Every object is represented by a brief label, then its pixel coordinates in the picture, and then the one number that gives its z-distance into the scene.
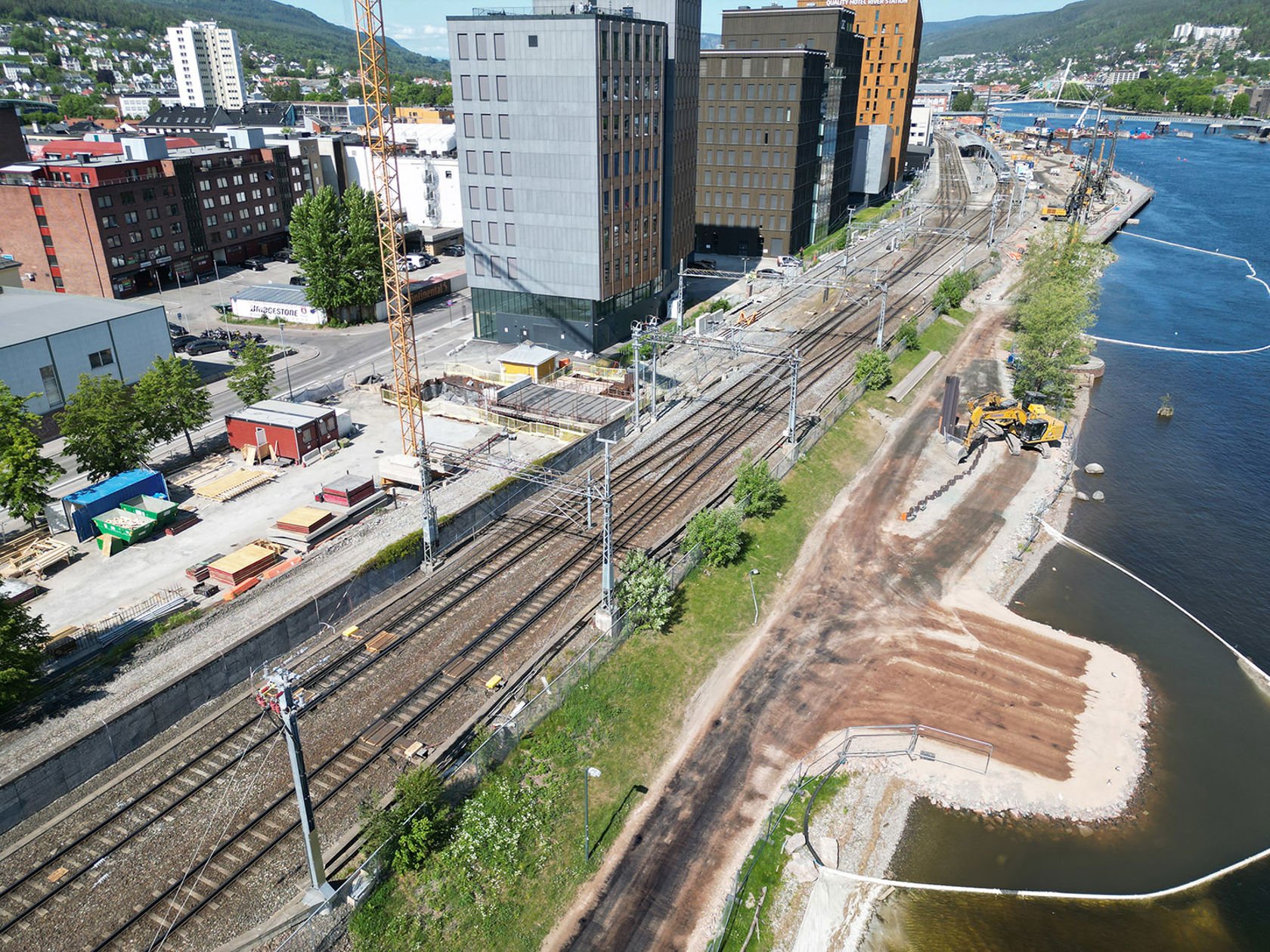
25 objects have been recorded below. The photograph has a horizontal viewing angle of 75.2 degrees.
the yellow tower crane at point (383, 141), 53.28
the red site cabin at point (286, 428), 58.25
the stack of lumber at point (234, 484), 53.84
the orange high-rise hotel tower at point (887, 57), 160.88
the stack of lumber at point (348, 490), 51.72
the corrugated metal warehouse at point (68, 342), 59.97
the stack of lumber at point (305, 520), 48.78
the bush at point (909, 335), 84.94
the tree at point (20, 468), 46.19
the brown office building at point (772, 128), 109.12
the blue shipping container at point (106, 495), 48.31
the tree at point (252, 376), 62.62
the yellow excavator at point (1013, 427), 66.44
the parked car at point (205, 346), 80.38
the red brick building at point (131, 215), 89.38
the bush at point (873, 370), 73.56
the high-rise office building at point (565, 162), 67.69
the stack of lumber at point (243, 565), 43.94
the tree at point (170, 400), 56.03
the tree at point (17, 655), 33.12
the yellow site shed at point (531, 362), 70.81
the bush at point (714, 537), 47.12
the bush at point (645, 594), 41.47
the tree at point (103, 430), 51.84
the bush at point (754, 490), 52.53
